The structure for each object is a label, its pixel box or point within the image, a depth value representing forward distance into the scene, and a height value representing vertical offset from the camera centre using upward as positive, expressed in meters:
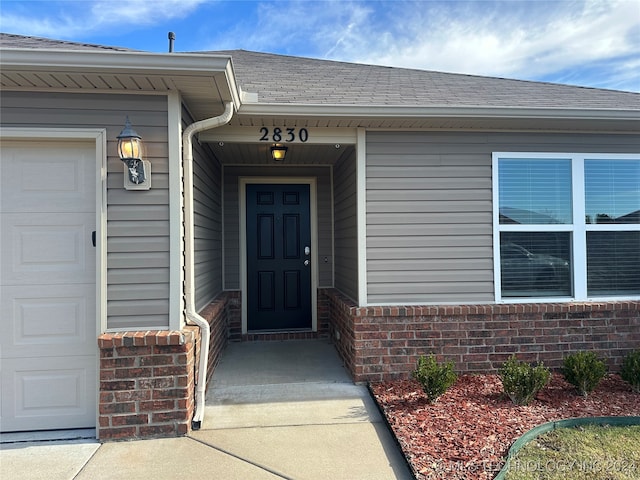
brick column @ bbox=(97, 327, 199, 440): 2.52 -0.96
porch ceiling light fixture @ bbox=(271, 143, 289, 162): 3.97 +1.07
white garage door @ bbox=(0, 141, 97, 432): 2.60 -0.27
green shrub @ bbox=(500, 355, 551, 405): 2.81 -1.07
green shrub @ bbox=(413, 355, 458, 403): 2.82 -1.04
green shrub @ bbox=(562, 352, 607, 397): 2.98 -1.05
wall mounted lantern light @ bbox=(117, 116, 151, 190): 2.47 +0.62
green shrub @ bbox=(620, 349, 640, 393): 3.08 -1.09
